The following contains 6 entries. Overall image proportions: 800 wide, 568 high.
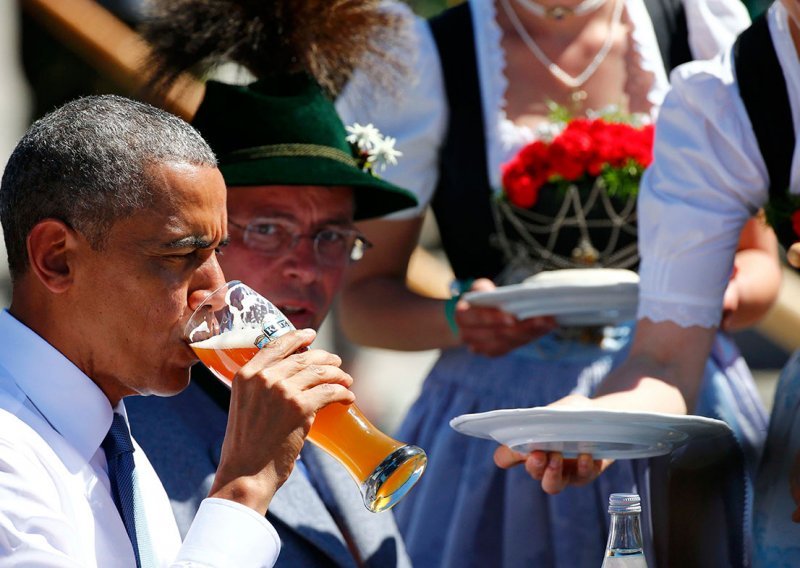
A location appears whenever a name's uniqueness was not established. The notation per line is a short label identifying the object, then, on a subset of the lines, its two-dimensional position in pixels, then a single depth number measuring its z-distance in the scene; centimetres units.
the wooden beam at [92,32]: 1114
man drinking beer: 394
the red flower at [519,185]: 757
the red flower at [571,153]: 757
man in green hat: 573
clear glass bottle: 432
